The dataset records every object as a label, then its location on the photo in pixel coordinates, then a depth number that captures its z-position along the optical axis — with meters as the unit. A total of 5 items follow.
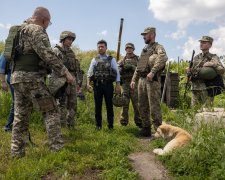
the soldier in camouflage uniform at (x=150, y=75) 4.83
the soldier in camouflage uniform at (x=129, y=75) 5.83
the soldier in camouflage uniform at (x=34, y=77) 3.54
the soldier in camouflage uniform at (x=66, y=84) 5.19
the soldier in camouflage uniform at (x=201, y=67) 5.14
